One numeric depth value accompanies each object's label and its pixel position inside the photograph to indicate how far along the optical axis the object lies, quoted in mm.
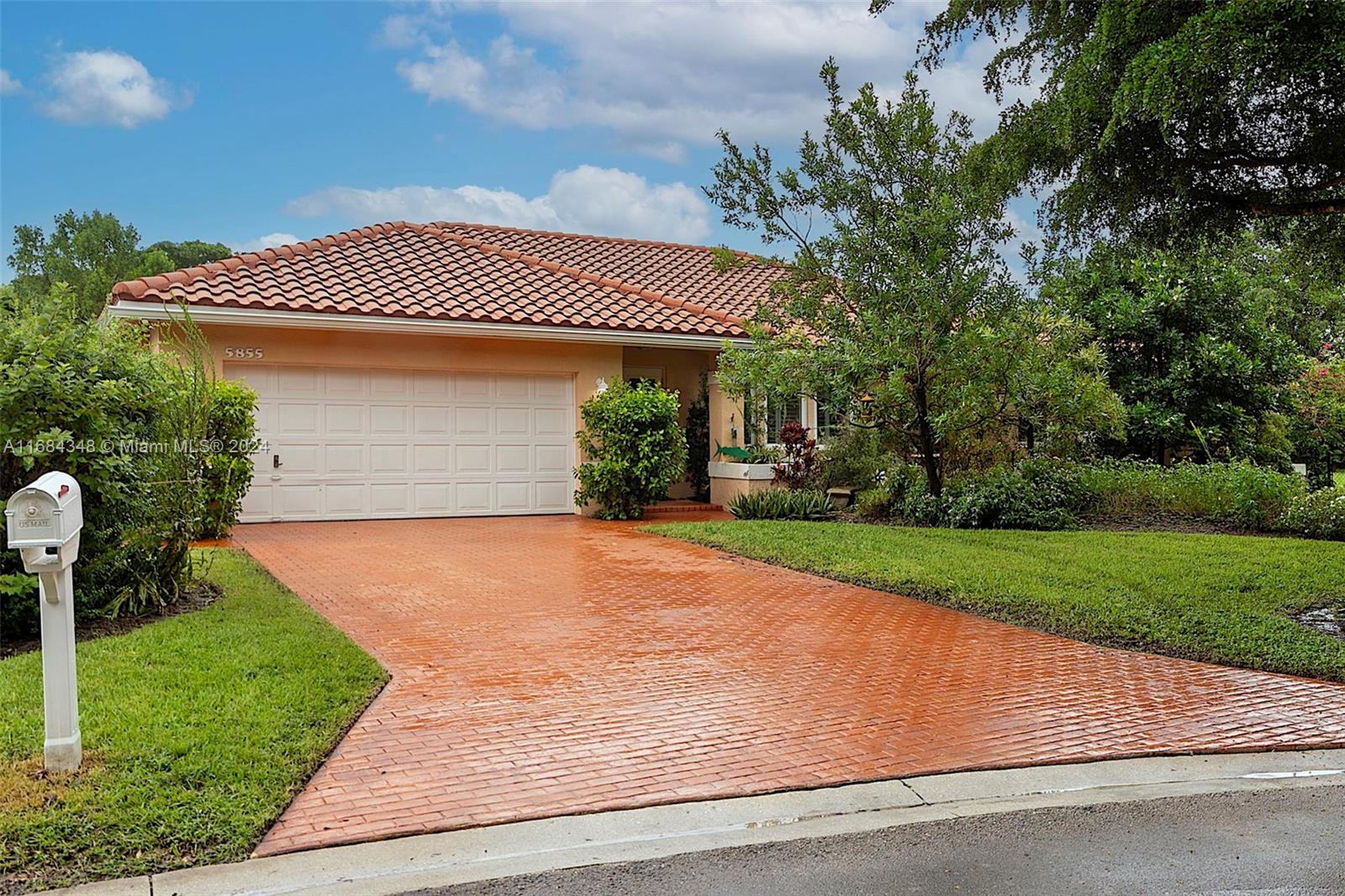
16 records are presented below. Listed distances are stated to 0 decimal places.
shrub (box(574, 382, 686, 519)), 15125
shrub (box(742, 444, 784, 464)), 16328
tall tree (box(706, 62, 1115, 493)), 12898
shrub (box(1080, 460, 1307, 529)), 13148
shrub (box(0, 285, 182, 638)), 6488
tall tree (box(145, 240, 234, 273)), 37125
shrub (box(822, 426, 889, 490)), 15695
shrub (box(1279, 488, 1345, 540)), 12242
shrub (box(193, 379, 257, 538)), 11695
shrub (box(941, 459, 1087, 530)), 13383
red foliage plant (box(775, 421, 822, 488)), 15953
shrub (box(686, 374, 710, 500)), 17953
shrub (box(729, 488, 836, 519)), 14914
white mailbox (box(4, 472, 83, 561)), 4309
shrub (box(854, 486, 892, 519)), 14812
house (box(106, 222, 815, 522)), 14273
